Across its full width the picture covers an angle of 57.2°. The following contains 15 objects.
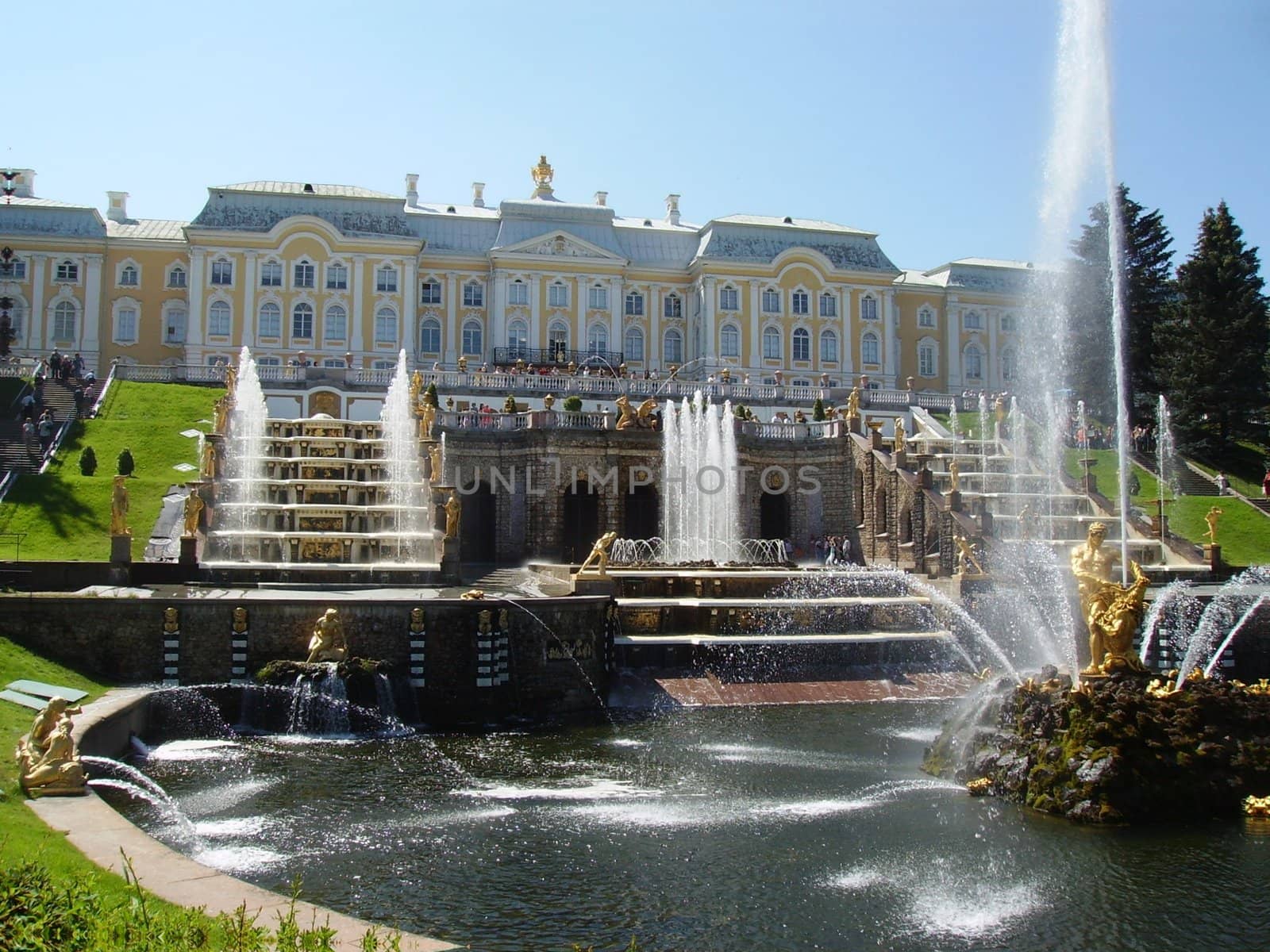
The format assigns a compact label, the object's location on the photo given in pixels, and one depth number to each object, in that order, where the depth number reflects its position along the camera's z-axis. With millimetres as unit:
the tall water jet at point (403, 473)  31000
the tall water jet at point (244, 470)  31078
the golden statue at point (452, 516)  29016
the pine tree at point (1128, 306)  55406
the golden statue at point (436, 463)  33000
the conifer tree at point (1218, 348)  49750
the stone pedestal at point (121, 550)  25844
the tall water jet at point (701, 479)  40094
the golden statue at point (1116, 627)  16688
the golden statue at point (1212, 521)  32928
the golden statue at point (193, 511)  27531
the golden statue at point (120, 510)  26125
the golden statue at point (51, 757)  12789
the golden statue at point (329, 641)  21078
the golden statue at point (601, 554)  25844
